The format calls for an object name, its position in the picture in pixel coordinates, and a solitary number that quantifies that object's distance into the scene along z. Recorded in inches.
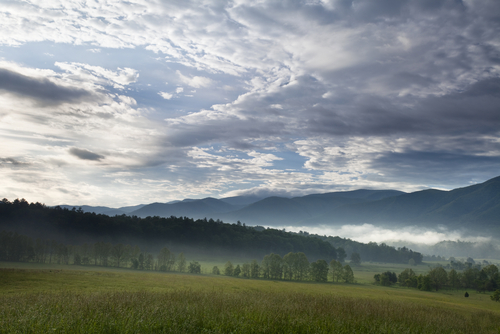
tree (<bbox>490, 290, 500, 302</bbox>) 4038.1
